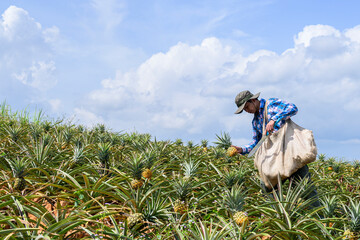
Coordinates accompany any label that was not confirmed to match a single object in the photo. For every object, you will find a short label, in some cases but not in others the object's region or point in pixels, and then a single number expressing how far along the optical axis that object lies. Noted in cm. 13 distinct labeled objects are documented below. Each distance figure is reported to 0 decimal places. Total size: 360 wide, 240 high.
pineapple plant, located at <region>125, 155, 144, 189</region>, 480
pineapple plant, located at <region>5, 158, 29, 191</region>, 452
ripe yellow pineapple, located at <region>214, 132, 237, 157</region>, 788
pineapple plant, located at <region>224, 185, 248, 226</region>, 393
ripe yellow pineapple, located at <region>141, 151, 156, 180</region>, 560
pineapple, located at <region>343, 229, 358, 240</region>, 375
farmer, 515
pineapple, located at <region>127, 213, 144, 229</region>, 347
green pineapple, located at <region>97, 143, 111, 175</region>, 552
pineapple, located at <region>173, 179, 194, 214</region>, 425
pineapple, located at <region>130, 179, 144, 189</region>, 453
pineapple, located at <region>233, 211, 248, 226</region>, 360
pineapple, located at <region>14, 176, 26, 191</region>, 451
